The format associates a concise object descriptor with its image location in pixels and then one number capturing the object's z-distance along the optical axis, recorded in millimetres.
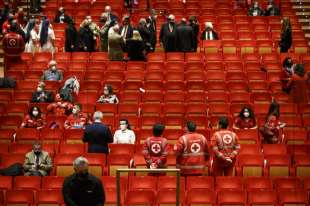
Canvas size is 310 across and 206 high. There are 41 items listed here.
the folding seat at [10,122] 12828
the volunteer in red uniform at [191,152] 9875
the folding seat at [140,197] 9453
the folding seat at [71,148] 11492
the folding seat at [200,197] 9484
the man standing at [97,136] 10969
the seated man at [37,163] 10617
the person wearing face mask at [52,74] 14555
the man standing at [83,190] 7410
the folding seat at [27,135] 12156
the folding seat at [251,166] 10875
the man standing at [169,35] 16203
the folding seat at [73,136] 12014
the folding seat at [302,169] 10977
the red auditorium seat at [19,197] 9625
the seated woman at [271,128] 11656
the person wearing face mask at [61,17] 18308
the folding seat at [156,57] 15836
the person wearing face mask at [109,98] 13539
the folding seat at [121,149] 11367
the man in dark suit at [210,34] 17219
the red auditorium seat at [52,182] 10094
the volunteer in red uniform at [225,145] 10055
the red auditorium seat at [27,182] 10156
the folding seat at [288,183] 10000
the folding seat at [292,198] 9570
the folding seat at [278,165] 10930
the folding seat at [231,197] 9500
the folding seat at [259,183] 9945
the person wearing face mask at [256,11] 19281
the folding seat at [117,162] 10852
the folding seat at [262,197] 9516
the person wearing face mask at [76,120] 12359
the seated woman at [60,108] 13086
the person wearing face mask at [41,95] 13578
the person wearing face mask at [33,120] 12539
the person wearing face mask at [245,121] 12039
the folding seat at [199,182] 9875
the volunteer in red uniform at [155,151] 9852
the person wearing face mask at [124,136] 11672
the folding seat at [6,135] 12234
